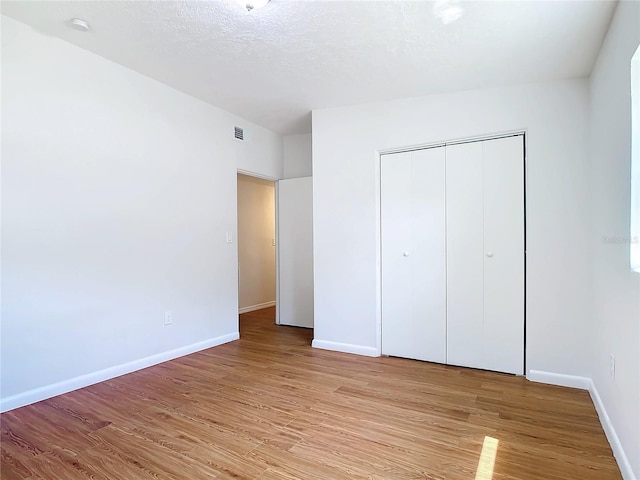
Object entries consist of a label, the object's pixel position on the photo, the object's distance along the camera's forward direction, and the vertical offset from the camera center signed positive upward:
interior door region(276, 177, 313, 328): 4.70 -0.27
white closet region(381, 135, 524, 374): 3.01 -0.21
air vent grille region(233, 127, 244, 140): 4.10 +1.16
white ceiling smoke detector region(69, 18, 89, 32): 2.30 +1.38
